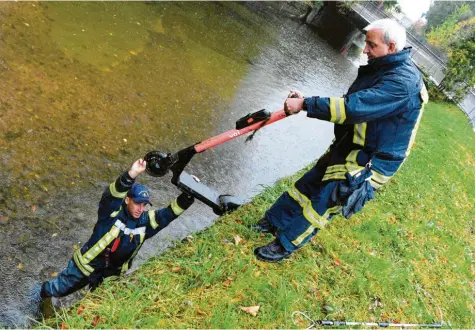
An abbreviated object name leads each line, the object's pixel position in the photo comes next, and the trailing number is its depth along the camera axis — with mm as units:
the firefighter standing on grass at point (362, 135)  2742
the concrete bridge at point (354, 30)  23770
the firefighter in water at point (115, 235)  2852
